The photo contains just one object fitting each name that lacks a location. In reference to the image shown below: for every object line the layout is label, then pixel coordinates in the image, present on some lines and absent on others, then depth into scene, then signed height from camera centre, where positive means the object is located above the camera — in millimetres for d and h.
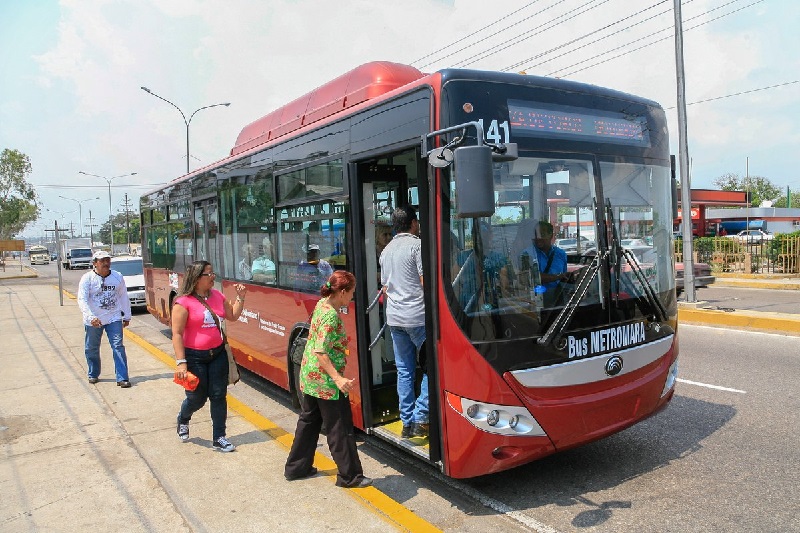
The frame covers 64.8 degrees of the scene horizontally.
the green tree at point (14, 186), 49350 +5894
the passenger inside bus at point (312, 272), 5762 -229
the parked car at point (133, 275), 17453 -571
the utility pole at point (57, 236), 19500 +701
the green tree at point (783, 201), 95250 +4121
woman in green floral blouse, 4379 -1040
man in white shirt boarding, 4664 -480
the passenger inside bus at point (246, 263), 7459 -154
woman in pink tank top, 5352 -775
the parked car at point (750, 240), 23328 -394
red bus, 4023 -87
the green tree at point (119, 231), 103750 +5026
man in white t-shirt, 8070 -698
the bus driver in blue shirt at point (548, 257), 4168 -131
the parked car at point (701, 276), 17484 -1325
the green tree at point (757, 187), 88000 +6063
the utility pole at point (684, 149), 13859 +1888
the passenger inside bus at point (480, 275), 4023 -218
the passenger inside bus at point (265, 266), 6875 -185
